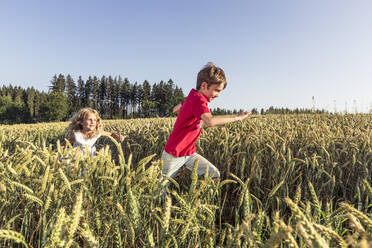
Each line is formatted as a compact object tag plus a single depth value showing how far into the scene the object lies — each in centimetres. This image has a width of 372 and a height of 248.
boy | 286
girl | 441
